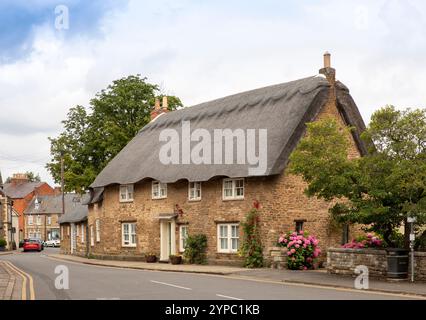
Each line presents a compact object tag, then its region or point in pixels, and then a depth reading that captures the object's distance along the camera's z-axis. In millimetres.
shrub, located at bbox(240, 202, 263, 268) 28938
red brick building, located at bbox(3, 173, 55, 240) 109438
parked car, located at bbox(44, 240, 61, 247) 96562
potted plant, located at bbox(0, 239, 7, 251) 71375
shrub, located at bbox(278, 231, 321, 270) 27266
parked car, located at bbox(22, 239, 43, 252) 70394
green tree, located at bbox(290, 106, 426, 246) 20656
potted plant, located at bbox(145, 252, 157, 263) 36031
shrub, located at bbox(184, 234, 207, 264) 32469
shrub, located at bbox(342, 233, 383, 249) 24344
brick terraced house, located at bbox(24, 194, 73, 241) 107250
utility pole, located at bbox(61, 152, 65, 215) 55372
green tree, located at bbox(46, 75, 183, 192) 53938
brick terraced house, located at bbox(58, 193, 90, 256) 52125
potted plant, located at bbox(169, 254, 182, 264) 33344
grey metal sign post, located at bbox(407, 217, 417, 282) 20109
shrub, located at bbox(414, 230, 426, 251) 21484
